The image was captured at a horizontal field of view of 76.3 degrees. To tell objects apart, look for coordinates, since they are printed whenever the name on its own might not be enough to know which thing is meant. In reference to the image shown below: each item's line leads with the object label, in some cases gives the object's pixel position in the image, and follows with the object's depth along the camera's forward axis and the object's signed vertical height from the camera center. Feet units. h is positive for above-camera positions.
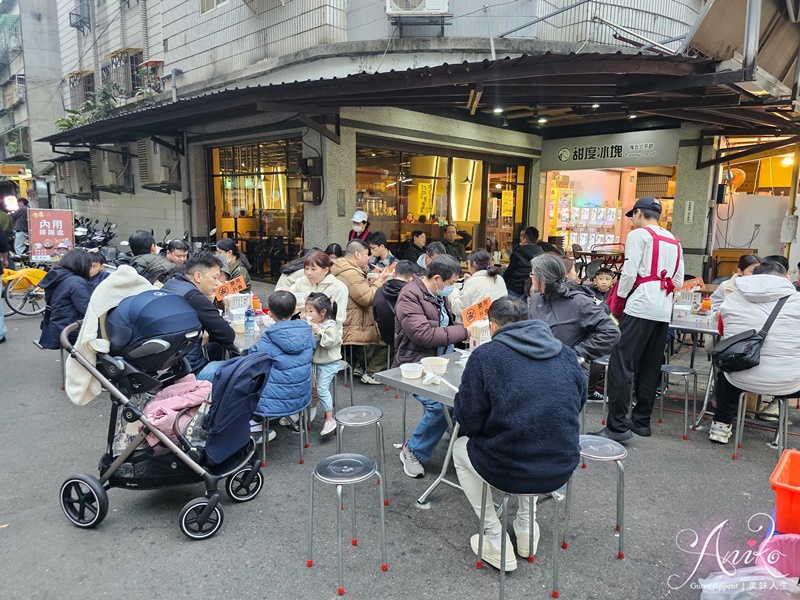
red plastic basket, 7.98 -4.36
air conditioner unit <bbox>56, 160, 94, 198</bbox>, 55.93 +3.83
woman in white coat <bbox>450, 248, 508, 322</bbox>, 17.97 -2.40
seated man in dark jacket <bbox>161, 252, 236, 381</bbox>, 13.70 -2.20
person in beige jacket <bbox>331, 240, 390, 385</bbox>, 19.80 -3.63
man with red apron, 15.02 -2.50
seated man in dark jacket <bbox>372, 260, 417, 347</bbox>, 18.60 -2.93
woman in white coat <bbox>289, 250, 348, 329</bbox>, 18.22 -2.29
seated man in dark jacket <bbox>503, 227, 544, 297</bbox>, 25.31 -2.20
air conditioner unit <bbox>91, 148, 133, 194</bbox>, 49.49 +4.13
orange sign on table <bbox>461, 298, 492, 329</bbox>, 14.46 -2.62
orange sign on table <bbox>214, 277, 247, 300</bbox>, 19.33 -2.75
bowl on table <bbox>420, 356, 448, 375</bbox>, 12.37 -3.56
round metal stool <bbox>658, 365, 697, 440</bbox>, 16.26 -4.83
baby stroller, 10.83 -4.30
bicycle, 30.91 -4.68
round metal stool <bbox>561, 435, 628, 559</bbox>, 10.10 -4.60
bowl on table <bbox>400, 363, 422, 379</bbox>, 12.02 -3.60
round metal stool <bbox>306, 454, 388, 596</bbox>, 9.21 -4.75
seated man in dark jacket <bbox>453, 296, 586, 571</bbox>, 8.34 -3.09
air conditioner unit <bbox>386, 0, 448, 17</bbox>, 28.68 +11.73
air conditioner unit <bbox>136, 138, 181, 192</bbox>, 42.37 +3.90
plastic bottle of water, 16.80 -3.62
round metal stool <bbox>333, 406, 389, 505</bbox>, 11.81 -4.72
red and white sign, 34.47 -1.46
